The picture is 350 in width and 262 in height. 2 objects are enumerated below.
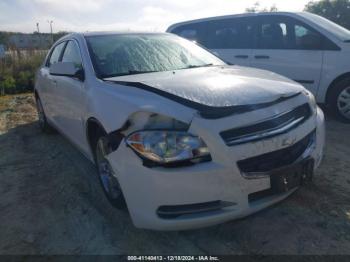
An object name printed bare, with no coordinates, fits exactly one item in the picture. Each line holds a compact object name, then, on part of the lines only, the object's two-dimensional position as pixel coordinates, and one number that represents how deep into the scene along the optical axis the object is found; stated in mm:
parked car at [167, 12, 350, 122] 4961
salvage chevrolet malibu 1970
